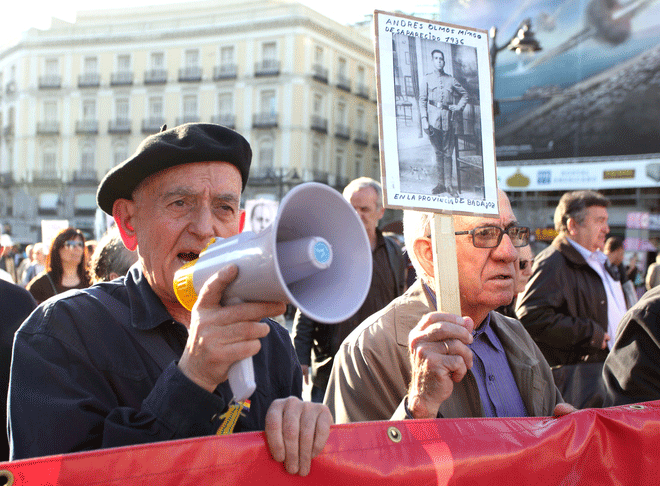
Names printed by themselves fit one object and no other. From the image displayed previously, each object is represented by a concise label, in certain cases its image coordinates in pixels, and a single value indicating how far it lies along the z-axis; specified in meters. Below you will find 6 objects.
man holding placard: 2.03
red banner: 1.23
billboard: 22.05
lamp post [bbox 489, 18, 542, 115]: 8.00
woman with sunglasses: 5.16
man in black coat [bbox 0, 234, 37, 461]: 2.21
